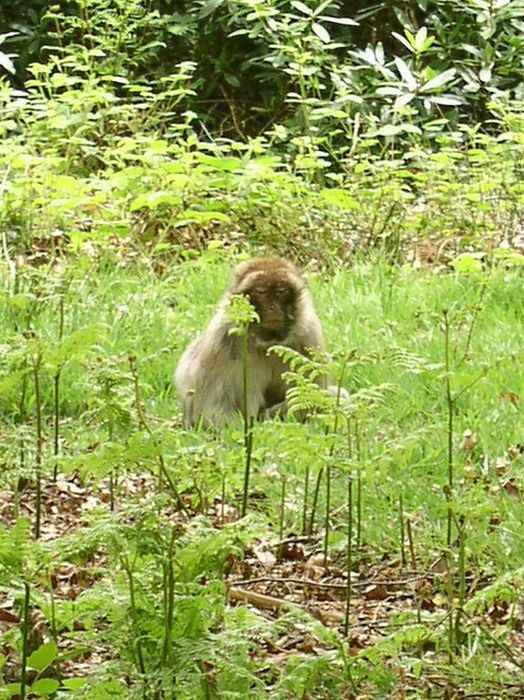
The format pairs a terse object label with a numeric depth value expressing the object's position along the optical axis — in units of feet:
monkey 48.78
